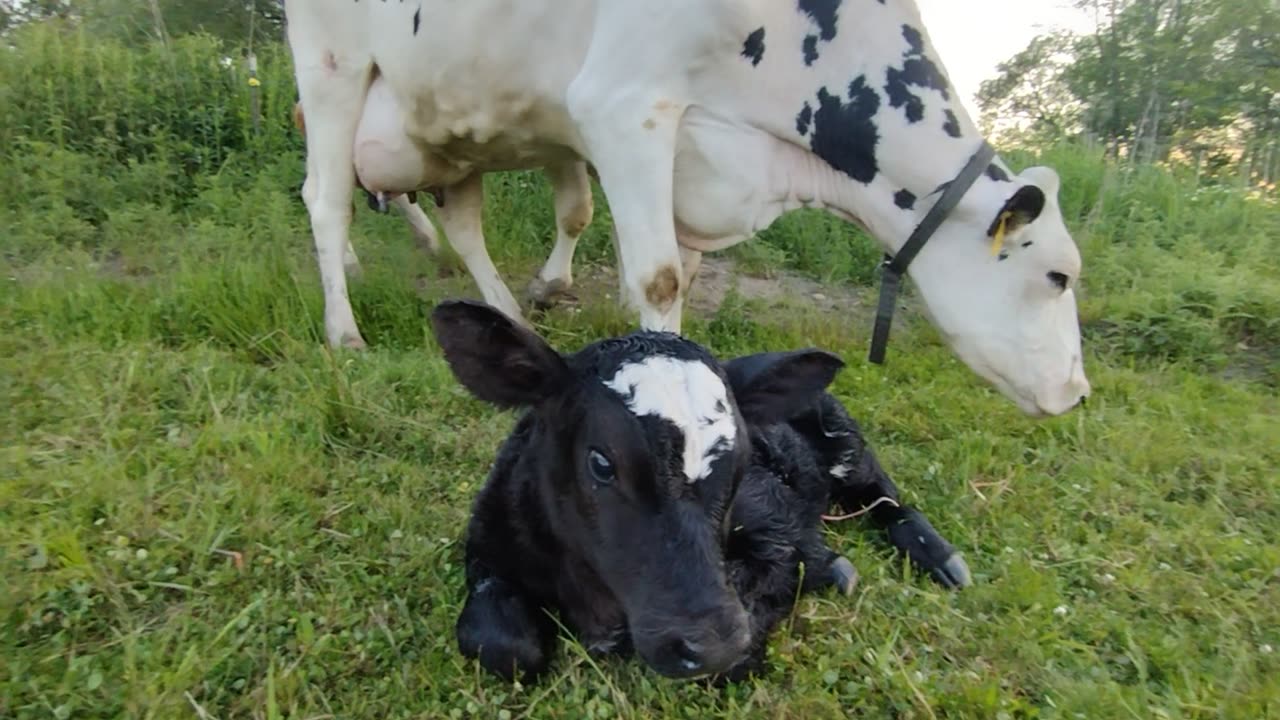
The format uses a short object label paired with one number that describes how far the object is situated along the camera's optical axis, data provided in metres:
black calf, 1.64
